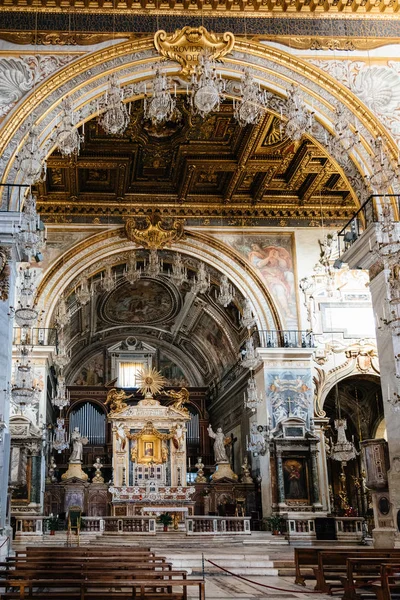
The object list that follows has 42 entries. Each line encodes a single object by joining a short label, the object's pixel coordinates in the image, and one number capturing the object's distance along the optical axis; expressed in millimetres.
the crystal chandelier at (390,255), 12625
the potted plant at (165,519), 20969
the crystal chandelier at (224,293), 20141
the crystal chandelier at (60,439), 21084
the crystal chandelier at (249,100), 12000
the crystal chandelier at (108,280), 22391
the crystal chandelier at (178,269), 22625
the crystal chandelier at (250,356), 20188
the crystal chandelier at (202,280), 22078
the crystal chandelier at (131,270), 22578
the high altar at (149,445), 26141
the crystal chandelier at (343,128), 13195
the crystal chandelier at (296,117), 12102
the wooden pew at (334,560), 9391
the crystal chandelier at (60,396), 20322
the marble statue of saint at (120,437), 26844
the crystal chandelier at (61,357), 20095
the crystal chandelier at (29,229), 13078
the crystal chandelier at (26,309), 12953
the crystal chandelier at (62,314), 20078
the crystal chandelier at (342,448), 19172
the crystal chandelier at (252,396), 20250
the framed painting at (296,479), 20969
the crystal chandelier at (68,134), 11734
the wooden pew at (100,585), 7133
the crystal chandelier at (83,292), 20984
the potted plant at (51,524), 20408
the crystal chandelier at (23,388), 13828
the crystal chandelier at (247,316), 20889
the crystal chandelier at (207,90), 11672
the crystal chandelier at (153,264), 22359
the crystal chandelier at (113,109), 11617
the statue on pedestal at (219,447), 25844
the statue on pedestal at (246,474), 23578
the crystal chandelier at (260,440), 21312
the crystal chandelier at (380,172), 12750
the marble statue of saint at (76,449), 26241
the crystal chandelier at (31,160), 12047
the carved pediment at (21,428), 20111
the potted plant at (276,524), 20141
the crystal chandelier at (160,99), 11664
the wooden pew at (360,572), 8492
